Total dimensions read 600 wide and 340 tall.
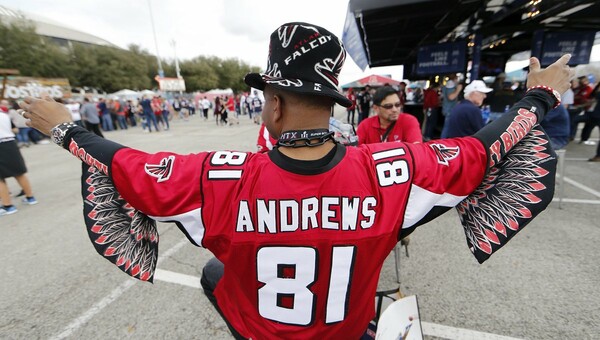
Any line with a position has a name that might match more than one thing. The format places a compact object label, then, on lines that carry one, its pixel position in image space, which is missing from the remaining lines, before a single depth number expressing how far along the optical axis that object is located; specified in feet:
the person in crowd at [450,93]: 25.50
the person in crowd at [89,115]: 36.47
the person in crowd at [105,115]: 53.88
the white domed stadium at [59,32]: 191.11
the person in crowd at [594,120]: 21.54
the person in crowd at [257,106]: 55.64
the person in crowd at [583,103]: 26.30
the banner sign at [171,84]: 97.82
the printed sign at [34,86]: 57.62
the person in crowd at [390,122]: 10.72
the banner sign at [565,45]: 29.12
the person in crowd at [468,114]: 13.05
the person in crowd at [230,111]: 55.67
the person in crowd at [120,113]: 57.16
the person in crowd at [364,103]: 44.98
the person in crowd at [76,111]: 31.74
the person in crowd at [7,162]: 15.07
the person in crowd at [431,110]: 30.99
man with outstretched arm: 3.28
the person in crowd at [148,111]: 46.63
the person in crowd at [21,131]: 34.93
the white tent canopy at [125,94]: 84.38
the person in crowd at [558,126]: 13.52
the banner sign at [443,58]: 30.42
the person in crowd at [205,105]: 69.26
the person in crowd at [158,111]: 50.57
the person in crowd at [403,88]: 42.19
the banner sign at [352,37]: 17.85
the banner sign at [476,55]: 30.22
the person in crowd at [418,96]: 55.12
